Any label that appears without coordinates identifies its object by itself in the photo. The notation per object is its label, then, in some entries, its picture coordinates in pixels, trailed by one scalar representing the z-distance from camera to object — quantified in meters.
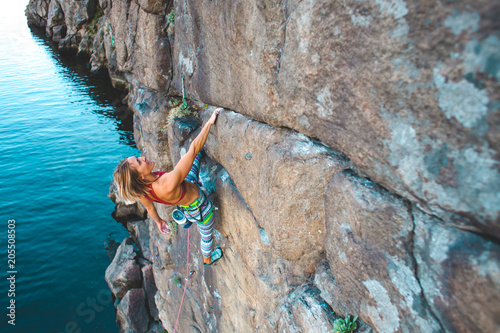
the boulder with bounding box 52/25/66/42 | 39.19
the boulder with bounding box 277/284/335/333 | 2.92
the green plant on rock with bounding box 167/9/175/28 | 5.82
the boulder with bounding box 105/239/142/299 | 10.32
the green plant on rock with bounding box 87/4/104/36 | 30.49
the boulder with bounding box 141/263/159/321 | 10.43
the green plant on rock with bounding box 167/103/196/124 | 5.82
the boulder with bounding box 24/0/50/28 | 45.84
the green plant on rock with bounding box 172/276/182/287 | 7.46
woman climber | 3.77
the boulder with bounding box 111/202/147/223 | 13.58
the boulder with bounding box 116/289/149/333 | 9.65
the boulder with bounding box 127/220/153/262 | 11.43
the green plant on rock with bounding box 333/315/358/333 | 2.61
